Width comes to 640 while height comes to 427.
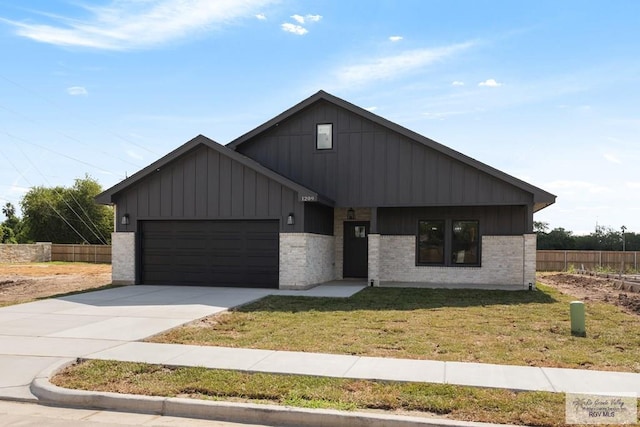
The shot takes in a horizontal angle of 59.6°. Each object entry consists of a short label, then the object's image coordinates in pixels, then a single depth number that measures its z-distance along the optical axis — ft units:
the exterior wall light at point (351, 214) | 72.49
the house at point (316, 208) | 60.13
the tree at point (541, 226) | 216.13
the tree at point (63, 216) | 183.83
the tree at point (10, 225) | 185.26
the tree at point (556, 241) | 149.48
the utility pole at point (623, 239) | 150.00
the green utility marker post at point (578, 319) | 34.01
